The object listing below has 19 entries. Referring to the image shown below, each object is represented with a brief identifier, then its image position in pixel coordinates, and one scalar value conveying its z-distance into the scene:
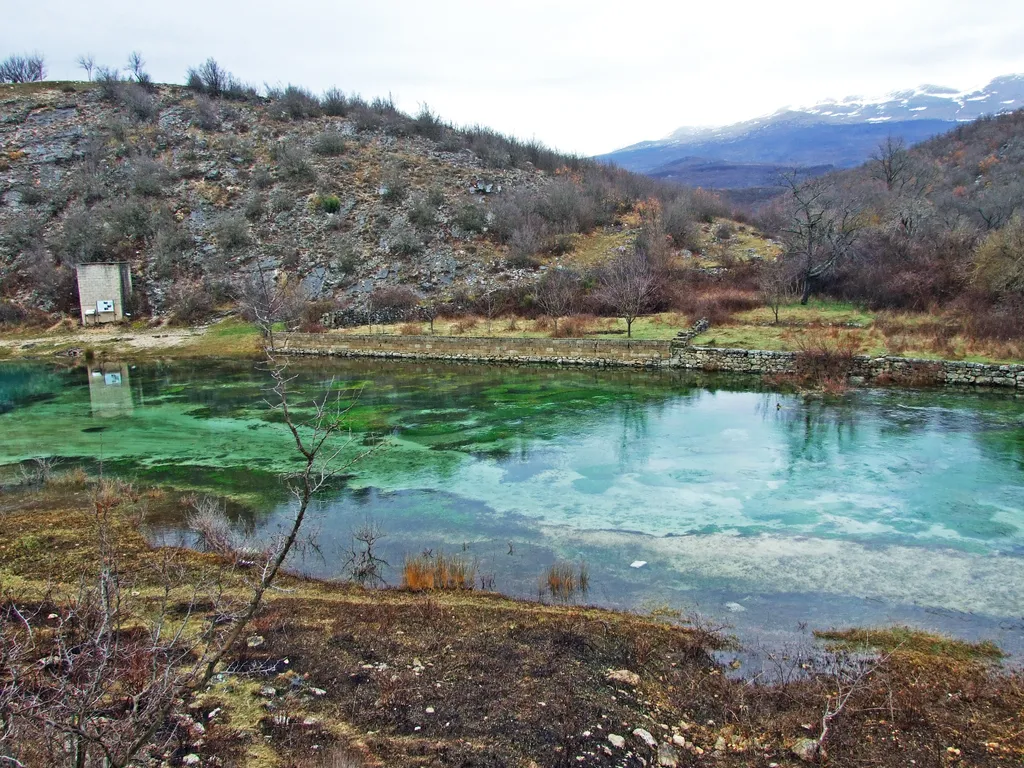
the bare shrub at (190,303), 35.92
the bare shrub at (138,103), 52.22
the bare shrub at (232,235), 41.53
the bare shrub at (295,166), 46.81
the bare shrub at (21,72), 60.72
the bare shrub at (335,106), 55.47
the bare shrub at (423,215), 41.91
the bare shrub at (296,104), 54.41
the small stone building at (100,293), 35.78
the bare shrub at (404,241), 39.69
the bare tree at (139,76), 56.25
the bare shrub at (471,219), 41.28
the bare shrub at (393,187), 44.47
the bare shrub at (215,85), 56.09
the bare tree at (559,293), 31.03
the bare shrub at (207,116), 51.59
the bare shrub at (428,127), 53.41
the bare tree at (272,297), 32.38
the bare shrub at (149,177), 45.28
